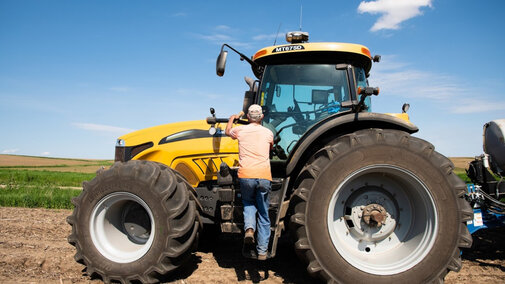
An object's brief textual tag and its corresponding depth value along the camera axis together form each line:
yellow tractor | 3.03
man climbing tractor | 3.36
